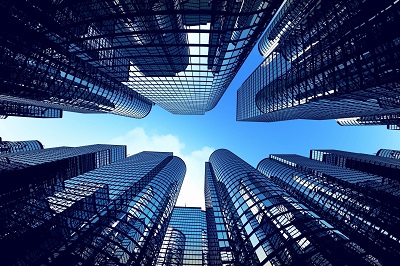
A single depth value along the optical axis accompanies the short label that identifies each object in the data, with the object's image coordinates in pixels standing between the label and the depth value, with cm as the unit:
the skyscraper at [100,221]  2161
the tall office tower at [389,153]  11350
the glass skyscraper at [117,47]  2070
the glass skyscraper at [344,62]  1975
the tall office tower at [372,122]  8595
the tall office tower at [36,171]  3480
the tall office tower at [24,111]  7361
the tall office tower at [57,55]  2033
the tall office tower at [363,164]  5395
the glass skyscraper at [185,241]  4600
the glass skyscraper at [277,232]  2162
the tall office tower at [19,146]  9244
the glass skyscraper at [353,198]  2500
